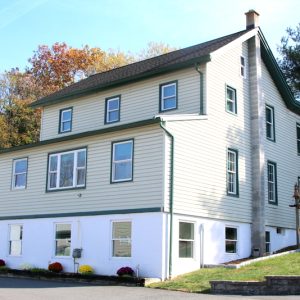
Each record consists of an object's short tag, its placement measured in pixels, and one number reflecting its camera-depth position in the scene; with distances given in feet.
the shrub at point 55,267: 53.03
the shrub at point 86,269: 50.57
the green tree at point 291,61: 90.27
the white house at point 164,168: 48.68
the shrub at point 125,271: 46.45
